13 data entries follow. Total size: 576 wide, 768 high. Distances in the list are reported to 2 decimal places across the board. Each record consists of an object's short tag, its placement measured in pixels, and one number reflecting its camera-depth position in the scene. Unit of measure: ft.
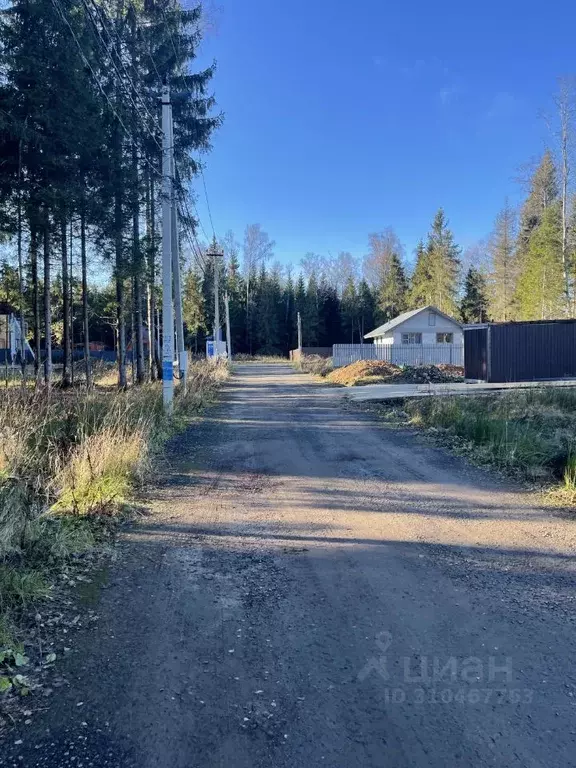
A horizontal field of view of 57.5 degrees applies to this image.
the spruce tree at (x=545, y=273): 122.52
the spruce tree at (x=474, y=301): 207.41
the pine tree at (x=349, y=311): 244.22
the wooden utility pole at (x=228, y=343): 157.81
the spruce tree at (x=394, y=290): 222.48
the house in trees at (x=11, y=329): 106.63
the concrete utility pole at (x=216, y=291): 109.32
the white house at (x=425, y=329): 147.33
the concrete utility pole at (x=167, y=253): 40.22
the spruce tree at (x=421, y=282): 204.54
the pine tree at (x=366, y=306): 243.81
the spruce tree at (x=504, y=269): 164.76
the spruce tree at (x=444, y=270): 191.83
